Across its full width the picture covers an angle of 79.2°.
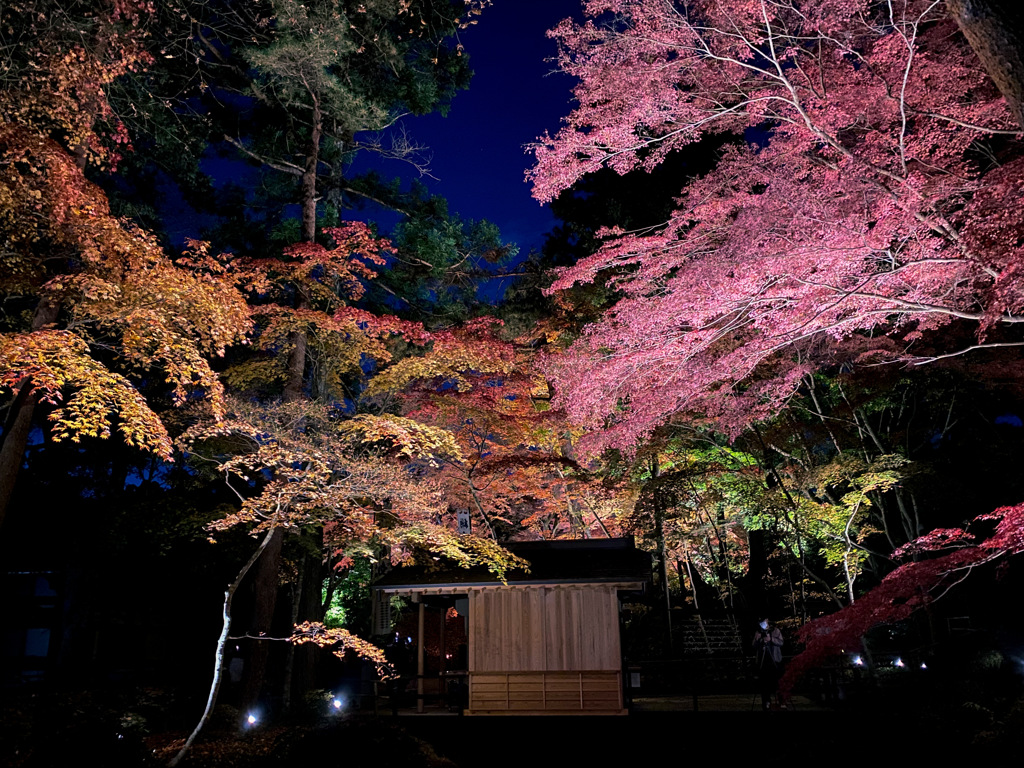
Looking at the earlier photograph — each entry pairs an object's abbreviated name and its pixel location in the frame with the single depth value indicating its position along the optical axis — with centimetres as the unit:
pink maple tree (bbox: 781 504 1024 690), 655
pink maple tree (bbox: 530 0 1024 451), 598
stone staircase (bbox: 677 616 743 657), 1723
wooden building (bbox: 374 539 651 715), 1102
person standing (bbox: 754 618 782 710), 1046
